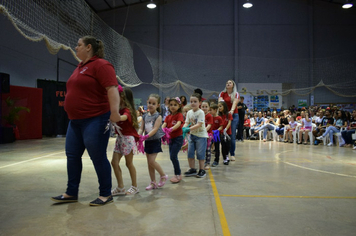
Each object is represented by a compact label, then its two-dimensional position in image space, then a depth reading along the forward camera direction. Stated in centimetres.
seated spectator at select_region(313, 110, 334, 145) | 1114
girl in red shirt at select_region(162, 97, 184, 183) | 413
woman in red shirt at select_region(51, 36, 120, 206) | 282
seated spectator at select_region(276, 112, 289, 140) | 1291
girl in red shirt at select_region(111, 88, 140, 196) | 341
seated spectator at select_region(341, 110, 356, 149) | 995
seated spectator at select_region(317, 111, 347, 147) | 1047
